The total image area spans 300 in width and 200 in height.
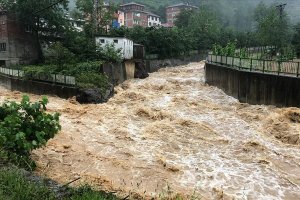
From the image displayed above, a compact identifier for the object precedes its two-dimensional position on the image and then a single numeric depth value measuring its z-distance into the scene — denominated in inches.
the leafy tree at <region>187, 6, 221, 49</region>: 2509.0
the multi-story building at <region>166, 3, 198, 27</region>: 4269.7
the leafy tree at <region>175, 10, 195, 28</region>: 3367.6
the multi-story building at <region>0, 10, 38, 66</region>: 1443.7
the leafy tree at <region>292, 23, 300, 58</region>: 1461.6
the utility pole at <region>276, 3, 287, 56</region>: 1800.9
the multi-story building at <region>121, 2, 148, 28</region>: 3777.1
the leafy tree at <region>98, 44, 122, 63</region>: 1283.2
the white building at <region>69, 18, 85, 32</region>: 1889.3
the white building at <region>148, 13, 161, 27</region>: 4061.0
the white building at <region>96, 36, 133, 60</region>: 1413.6
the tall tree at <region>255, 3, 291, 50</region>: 1814.7
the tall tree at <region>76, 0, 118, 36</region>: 1850.4
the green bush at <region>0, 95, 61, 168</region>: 336.2
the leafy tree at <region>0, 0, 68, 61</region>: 1365.7
